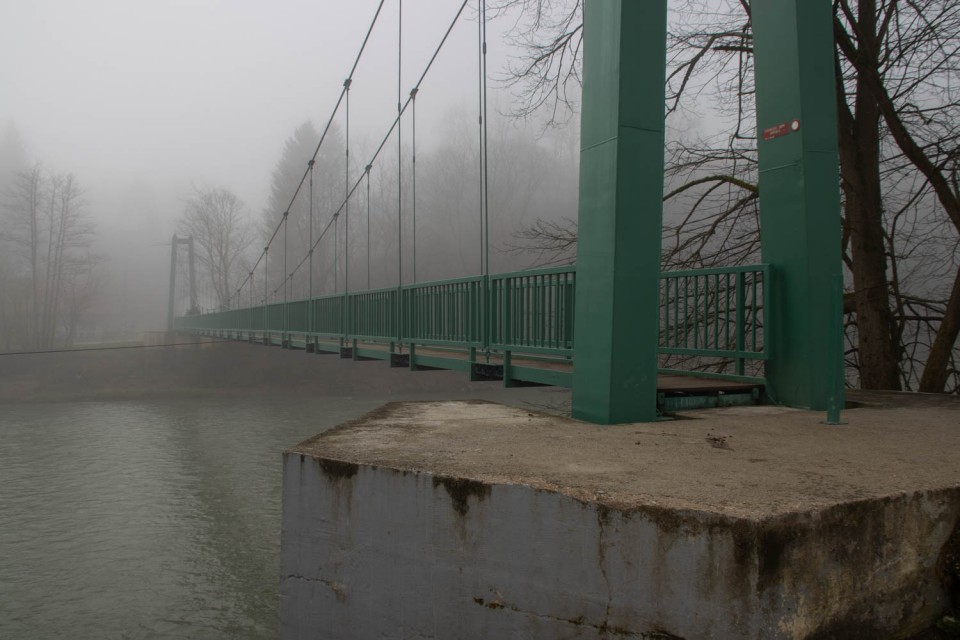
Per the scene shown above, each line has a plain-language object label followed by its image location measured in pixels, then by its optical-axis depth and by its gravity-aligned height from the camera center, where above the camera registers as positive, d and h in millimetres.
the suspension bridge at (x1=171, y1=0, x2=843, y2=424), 3869 +418
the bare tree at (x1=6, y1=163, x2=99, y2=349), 38188 +4873
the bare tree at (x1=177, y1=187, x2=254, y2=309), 47469 +6396
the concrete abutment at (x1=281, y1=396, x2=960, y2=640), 1924 -659
